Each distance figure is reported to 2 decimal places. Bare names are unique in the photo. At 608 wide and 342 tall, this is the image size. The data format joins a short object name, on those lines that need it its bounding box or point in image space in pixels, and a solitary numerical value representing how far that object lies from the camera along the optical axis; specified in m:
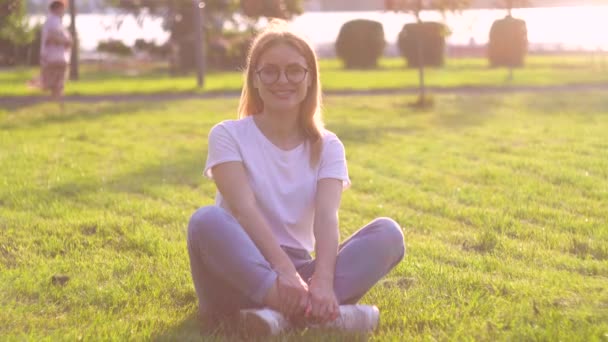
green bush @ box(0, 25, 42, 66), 23.34
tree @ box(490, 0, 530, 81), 21.52
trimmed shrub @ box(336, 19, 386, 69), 27.14
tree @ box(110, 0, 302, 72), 27.11
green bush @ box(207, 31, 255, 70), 26.95
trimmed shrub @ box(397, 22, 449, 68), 26.75
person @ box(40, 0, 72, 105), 13.35
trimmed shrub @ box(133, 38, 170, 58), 28.52
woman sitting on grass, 3.46
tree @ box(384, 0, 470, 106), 14.77
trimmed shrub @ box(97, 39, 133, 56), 29.02
